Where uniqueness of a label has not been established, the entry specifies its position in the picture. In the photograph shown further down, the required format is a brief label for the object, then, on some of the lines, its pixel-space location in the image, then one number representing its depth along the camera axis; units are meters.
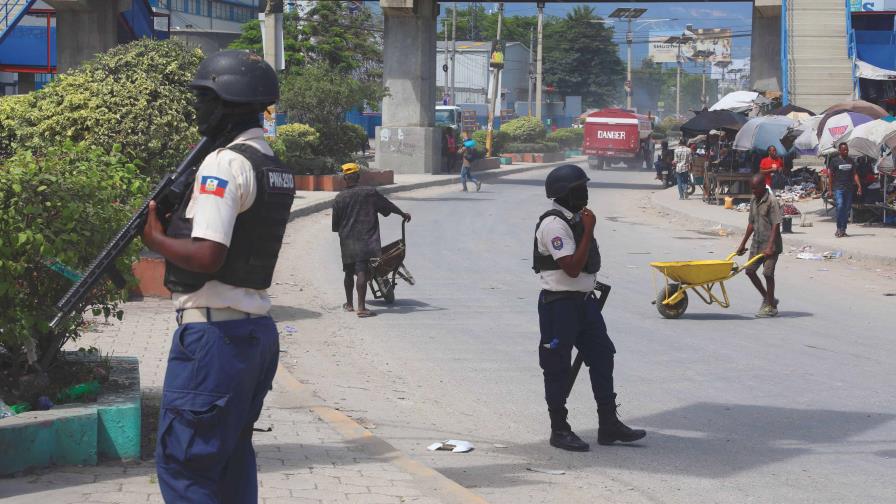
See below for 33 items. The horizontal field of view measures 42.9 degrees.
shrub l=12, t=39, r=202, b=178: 11.52
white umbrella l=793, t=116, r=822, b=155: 27.11
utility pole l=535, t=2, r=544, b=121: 66.32
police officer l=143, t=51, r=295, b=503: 3.61
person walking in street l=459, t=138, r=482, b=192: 34.19
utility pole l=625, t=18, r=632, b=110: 89.64
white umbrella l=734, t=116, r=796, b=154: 28.33
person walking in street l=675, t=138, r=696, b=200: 32.22
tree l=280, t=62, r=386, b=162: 33.44
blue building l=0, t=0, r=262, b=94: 27.00
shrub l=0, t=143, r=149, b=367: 5.73
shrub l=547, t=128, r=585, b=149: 68.65
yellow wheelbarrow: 12.32
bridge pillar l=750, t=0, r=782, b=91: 38.53
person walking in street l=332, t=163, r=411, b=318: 12.56
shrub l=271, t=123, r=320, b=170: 30.94
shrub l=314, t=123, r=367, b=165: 33.47
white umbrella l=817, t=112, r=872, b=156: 24.22
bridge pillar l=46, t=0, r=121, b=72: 31.89
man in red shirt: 28.09
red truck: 52.78
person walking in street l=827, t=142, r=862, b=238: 21.16
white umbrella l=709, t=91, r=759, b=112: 35.72
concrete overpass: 36.56
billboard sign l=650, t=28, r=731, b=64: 173.44
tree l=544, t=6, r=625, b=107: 107.50
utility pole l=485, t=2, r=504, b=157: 51.30
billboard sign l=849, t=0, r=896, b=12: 40.53
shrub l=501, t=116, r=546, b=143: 60.41
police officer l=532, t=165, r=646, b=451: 6.87
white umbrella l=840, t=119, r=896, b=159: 22.12
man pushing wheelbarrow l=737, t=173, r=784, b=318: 12.56
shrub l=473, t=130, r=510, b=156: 53.81
